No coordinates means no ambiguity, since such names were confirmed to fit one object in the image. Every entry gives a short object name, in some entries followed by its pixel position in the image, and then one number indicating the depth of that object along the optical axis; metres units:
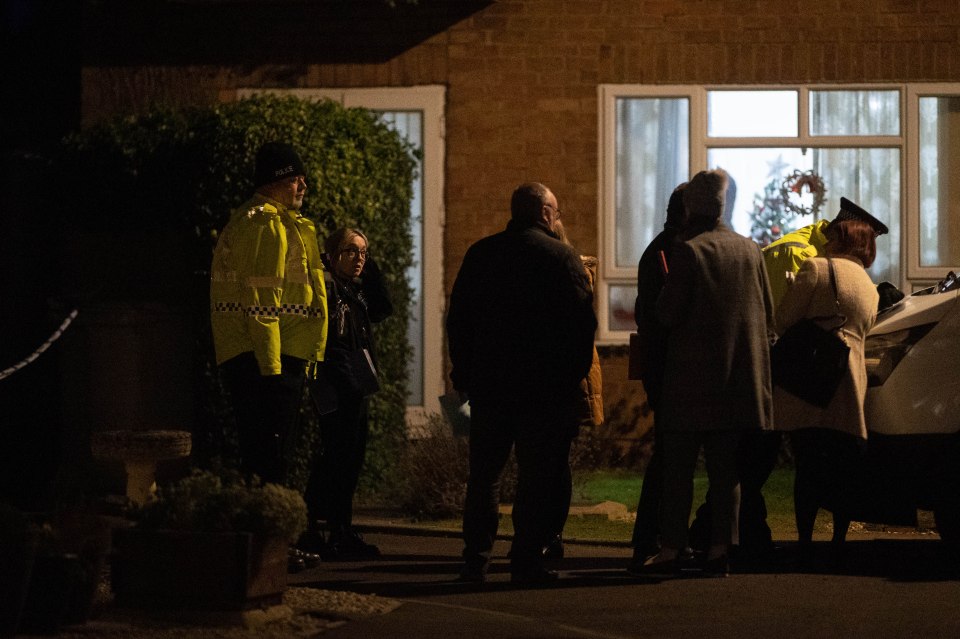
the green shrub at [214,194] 24.43
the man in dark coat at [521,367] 17.10
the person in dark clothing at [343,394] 19.03
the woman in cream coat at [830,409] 18.22
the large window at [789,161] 29.44
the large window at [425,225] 29.32
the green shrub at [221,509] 14.35
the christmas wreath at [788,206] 29.50
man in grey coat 17.26
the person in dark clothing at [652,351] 17.99
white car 18.24
